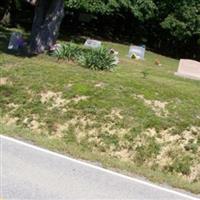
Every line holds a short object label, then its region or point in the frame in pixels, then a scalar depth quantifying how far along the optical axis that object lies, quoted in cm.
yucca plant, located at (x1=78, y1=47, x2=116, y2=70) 1997
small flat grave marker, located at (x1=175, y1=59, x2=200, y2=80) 2369
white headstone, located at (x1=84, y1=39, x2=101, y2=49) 2983
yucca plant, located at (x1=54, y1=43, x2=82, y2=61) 2100
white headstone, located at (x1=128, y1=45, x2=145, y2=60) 3094
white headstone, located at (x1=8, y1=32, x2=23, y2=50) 2364
